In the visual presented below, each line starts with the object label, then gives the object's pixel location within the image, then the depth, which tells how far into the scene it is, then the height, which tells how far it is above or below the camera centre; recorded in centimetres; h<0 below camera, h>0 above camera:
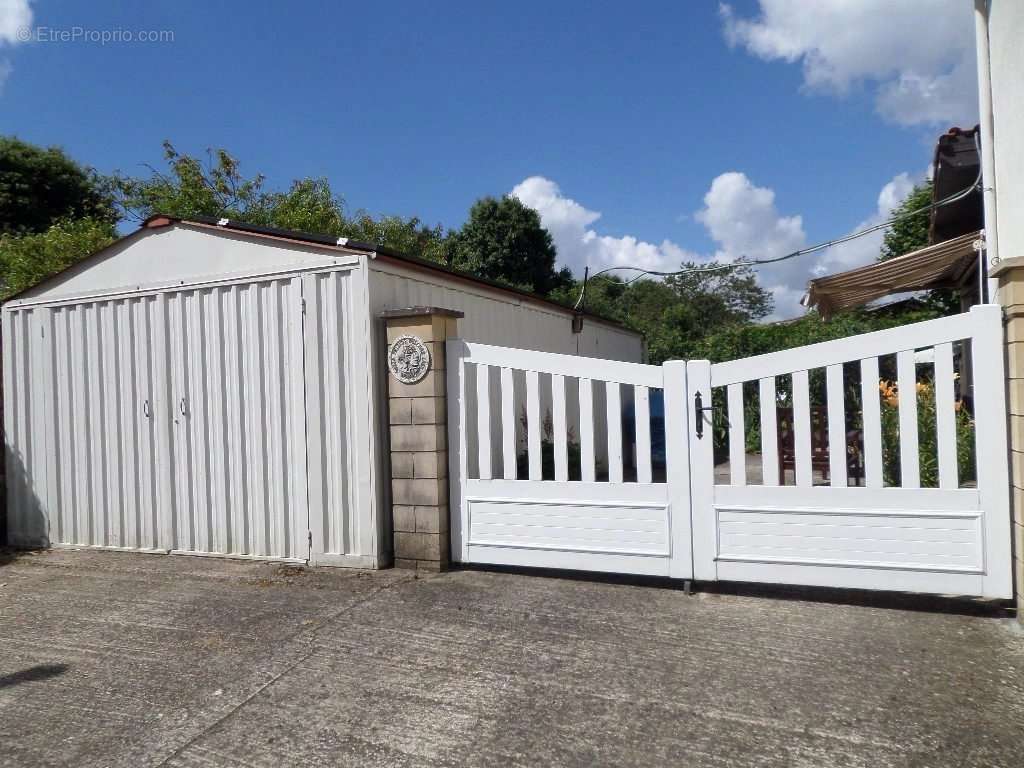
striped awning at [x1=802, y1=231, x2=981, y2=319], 711 +119
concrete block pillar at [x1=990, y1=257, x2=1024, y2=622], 390 -1
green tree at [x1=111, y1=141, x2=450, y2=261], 1688 +521
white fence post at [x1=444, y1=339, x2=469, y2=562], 538 -37
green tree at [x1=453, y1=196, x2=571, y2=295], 2489 +543
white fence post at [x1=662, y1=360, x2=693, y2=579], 472 -55
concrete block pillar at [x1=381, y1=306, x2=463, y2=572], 532 -29
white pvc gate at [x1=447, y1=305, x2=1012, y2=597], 411 -66
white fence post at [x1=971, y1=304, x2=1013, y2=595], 404 -35
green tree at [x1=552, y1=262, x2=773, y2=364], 2958 +412
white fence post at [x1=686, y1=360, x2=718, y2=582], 466 -61
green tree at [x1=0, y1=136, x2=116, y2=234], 2177 +706
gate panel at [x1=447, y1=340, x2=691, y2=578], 477 -68
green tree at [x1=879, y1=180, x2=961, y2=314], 1543 +345
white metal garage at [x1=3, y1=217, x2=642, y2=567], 554 +11
